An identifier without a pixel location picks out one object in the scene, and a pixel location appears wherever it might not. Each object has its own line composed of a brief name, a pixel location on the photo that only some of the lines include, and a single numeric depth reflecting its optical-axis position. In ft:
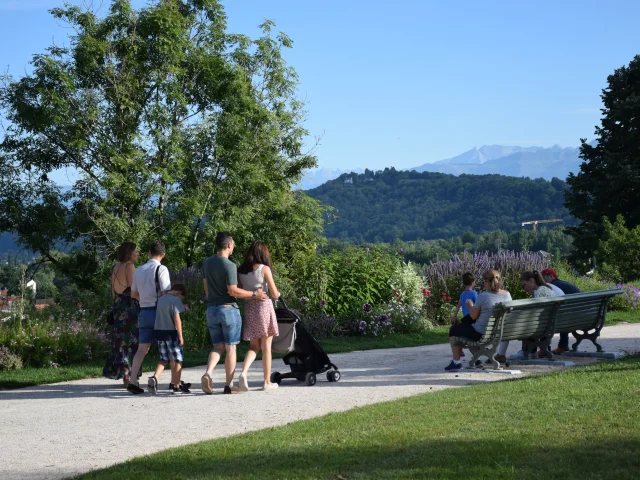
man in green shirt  30.94
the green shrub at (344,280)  55.26
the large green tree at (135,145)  70.49
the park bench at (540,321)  34.96
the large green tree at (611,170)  127.44
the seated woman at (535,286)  38.19
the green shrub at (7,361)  39.11
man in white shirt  31.54
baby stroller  32.58
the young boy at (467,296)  38.06
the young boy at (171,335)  31.35
